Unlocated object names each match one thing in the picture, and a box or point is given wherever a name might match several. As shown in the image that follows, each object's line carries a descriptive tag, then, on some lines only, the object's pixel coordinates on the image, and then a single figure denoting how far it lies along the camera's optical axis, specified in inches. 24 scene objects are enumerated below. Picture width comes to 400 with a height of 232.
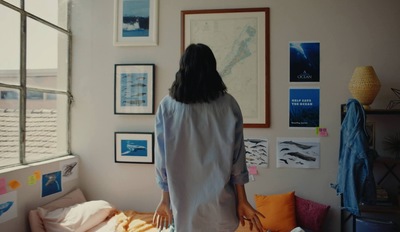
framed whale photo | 110.8
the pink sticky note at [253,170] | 105.7
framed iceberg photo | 111.3
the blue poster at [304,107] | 103.0
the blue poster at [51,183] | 97.0
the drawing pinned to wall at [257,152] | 105.3
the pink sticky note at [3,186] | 80.7
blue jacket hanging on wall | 83.5
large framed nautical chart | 105.3
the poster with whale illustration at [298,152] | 103.0
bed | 88.2
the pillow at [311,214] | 95.0
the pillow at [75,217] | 87.9
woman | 46.1
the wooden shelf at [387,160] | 90.0
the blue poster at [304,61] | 103.1
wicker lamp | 91.1
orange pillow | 94.0
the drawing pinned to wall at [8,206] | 81.7
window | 86.3
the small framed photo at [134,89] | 110.7
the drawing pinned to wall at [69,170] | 106.7
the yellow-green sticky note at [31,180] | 90.7
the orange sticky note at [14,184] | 84.1
